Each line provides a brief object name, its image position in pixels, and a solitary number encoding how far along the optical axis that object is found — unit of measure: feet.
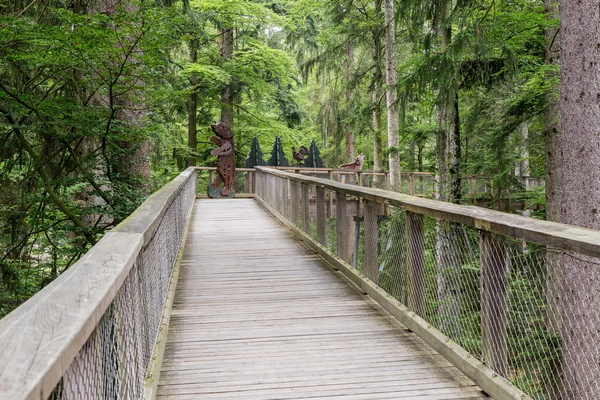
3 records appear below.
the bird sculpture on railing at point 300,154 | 76.59
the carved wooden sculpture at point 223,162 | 60.59
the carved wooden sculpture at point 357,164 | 72.29
